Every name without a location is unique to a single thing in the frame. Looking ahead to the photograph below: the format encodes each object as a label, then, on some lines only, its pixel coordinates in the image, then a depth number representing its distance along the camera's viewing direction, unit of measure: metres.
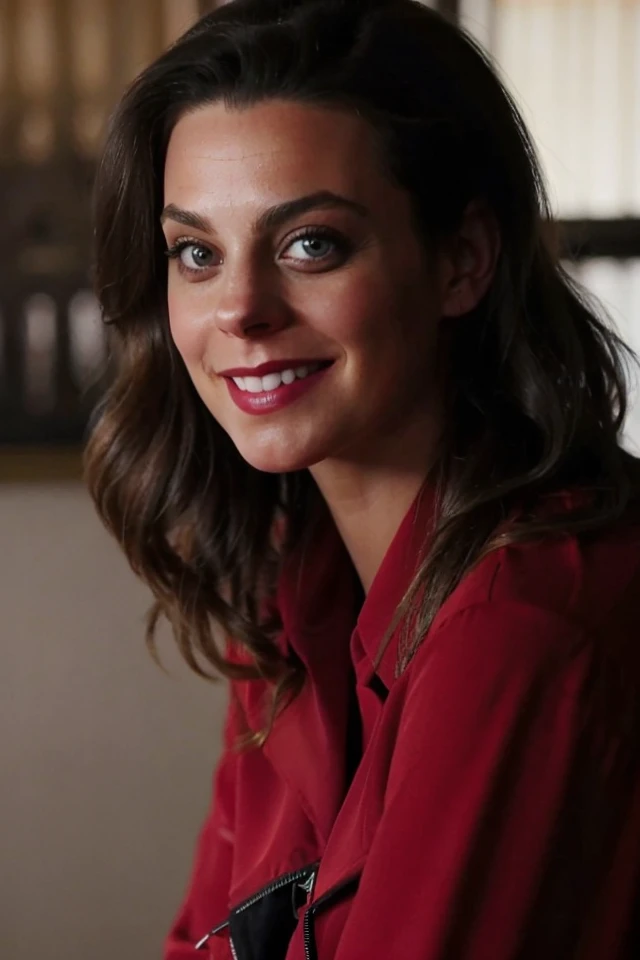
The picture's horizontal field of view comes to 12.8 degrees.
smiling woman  1.26
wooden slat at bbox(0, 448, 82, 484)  1.71
